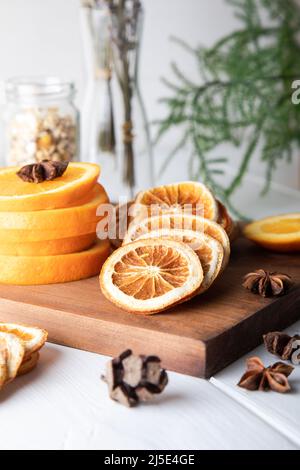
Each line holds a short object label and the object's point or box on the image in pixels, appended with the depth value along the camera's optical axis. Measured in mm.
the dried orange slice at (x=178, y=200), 700
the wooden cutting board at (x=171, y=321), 586
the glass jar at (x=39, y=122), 855
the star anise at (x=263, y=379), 568
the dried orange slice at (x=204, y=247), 627
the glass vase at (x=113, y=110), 886
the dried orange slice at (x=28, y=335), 576
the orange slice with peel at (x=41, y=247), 667
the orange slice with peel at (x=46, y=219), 656
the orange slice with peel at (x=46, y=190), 657
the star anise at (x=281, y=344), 599
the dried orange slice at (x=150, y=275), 606
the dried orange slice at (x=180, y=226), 659
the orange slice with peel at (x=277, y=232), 711
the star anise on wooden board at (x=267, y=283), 636
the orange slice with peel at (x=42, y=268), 667
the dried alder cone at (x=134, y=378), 547
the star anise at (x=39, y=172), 676
